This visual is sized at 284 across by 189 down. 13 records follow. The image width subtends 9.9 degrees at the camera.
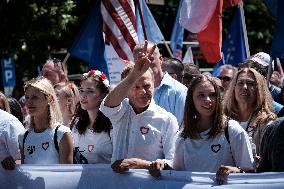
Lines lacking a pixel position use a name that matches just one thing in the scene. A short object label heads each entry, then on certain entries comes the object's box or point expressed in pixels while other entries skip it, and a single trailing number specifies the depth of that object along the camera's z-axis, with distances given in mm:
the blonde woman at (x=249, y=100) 14016
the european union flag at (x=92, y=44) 20294
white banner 11367
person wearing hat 15376
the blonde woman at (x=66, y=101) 16549
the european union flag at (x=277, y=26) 13286
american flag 19813
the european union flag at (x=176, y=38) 26386
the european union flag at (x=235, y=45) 24133
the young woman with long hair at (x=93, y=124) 14024
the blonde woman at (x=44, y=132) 13628
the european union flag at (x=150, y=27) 23154
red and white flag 16565
